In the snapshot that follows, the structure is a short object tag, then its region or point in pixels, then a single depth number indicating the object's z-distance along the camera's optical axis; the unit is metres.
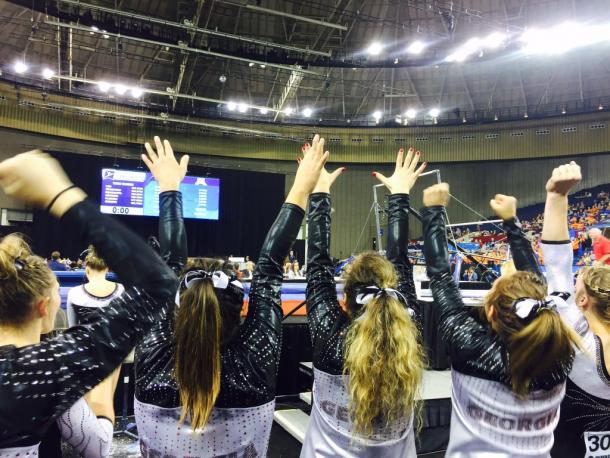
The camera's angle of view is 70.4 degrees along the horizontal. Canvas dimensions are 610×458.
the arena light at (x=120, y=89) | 12.45
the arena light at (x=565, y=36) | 11.29
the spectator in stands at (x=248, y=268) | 9.85
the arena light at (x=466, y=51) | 12.84
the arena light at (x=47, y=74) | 11.72
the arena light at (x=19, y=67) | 11.88
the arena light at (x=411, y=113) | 16.78
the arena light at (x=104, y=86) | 12.31
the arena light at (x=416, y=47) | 13.68
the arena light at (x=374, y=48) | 13.19
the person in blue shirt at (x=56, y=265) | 7.88
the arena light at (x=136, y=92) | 12.41
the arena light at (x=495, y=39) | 12.74
